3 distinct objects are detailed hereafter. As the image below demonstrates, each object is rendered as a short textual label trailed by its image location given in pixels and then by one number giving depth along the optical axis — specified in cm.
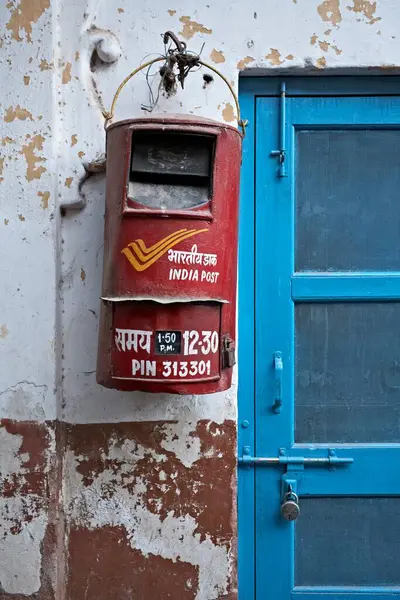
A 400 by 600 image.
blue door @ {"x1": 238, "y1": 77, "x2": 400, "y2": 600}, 233
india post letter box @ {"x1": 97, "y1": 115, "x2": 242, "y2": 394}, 185
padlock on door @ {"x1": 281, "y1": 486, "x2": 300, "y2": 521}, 227
